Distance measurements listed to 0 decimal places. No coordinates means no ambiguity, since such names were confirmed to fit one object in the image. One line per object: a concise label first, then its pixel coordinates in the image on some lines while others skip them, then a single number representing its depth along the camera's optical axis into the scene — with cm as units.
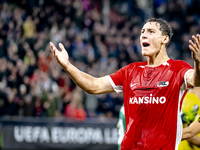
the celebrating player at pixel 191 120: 897
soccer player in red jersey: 703
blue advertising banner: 2091
